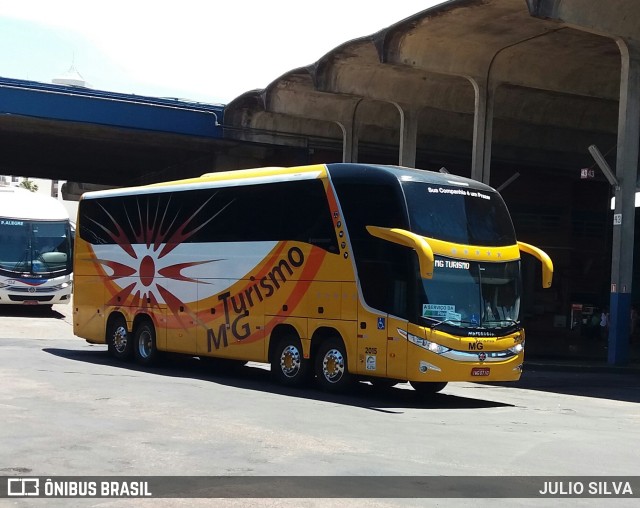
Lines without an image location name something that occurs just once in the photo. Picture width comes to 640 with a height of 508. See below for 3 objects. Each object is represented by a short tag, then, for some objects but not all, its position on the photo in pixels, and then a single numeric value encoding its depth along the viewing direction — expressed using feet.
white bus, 107.14
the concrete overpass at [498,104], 87.35
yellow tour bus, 52.26
